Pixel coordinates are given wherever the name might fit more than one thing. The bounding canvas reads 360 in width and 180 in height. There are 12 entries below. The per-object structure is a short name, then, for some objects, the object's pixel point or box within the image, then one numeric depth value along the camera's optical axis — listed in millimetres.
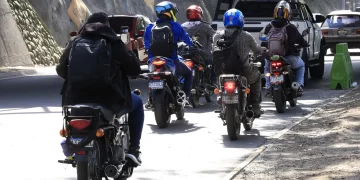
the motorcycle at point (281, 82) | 15562
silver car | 34688
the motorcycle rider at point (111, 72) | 7871
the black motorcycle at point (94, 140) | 7500
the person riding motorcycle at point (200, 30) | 17438
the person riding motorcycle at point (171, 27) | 14422
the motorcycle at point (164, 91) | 13594
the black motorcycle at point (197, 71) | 16609
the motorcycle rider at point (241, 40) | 12727
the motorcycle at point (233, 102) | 12094
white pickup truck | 21531
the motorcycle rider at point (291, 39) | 16391
